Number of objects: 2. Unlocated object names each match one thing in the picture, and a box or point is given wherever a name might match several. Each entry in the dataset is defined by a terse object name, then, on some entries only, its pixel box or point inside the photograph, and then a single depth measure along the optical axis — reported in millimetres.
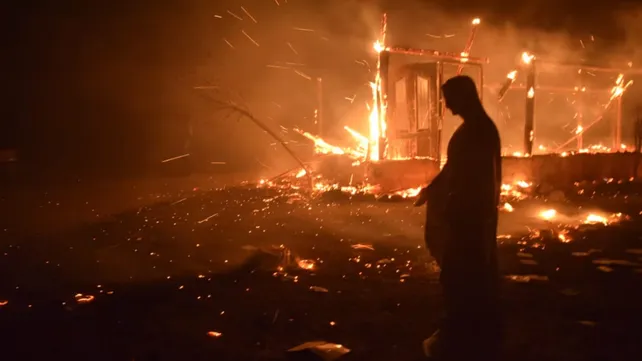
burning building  10227
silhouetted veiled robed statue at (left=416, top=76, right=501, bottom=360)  3021
